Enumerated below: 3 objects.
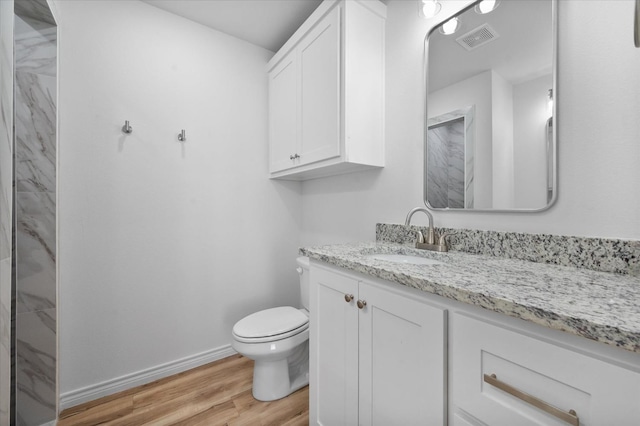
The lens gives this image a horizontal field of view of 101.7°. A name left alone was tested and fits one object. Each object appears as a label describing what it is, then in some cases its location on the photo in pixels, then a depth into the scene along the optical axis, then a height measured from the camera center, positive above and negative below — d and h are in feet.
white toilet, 4.78 -2.53
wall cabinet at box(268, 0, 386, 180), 4.66 +2.41
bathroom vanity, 1.55 -1.03
